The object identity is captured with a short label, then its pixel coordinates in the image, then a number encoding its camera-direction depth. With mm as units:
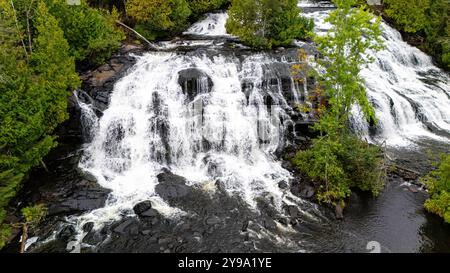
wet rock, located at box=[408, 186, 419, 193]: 21250
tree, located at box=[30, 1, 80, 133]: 21391
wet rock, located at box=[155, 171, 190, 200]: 20750
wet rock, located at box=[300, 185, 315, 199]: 20656
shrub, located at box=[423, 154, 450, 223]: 18844
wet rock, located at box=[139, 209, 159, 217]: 19027
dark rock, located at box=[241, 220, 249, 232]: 18297
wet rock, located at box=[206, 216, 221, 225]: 18752
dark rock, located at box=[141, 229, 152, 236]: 17891
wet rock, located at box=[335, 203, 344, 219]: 19247
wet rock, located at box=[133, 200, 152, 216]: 19188
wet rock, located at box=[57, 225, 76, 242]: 17594
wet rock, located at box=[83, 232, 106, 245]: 17375
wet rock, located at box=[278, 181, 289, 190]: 21406
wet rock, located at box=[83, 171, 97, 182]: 21816
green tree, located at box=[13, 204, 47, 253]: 17908
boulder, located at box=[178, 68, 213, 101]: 25703
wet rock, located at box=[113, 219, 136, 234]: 17969
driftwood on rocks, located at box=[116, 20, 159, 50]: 32172
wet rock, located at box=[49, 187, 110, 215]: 19531
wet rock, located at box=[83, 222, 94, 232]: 18109
